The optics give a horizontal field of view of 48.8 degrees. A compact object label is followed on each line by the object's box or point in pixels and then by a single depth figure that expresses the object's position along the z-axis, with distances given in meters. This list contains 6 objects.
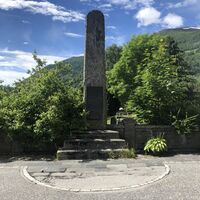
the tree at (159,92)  9.18
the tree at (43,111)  8.07
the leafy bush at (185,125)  8.62
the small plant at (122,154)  7.65
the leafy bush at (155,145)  7.97
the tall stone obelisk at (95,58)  9.18
